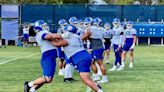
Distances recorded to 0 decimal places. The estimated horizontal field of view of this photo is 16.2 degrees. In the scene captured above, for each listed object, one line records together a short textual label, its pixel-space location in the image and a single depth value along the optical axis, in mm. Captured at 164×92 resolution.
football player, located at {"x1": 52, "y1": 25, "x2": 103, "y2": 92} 13758
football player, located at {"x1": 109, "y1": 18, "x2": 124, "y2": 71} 23812
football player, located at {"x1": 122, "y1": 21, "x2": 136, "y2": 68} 24078
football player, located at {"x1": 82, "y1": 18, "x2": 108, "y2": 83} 17859
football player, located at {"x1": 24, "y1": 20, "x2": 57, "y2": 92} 14352
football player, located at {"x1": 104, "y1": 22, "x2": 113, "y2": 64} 24416
